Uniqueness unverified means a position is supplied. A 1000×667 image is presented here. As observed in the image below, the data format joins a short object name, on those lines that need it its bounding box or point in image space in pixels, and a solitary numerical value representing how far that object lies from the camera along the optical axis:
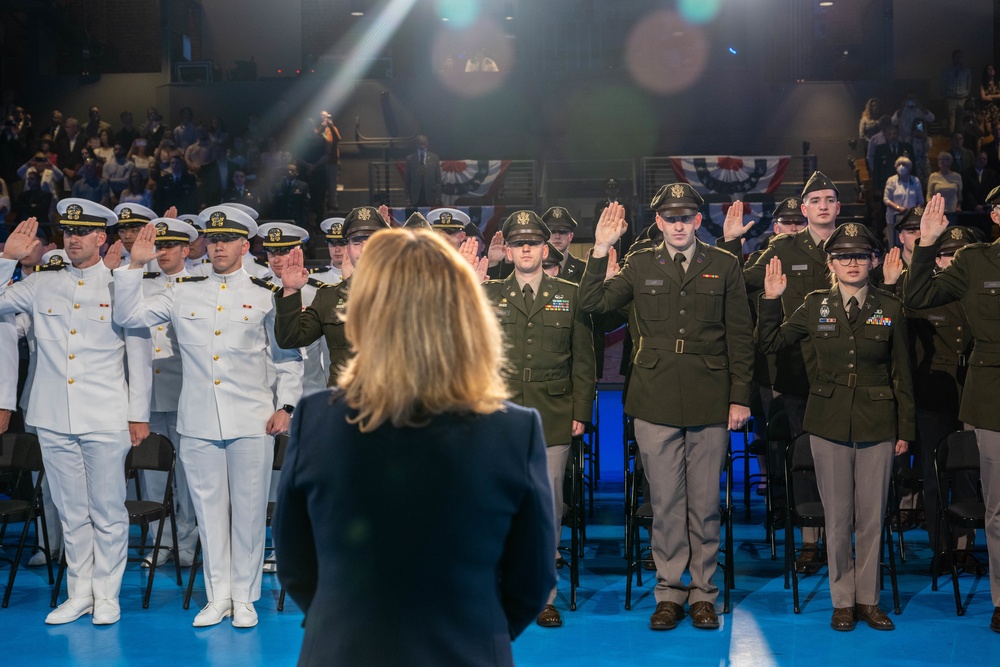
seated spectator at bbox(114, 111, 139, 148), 18.19
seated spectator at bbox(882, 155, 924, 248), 13.70
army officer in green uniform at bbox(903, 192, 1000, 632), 5.37
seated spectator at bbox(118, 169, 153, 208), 15.75
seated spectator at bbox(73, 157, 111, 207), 16.47
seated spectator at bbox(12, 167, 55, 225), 16.32
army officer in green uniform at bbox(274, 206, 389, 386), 5.49
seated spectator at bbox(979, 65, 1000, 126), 16.39
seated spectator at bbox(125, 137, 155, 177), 17.03
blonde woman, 1.92
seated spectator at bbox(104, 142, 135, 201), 16.81
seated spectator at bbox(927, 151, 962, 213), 13.87
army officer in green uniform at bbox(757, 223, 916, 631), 5.42
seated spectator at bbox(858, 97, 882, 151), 16.49
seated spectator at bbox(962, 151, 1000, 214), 14.87
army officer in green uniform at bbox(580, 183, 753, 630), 5.54
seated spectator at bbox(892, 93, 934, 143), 15.72
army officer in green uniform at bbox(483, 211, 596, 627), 5.62
